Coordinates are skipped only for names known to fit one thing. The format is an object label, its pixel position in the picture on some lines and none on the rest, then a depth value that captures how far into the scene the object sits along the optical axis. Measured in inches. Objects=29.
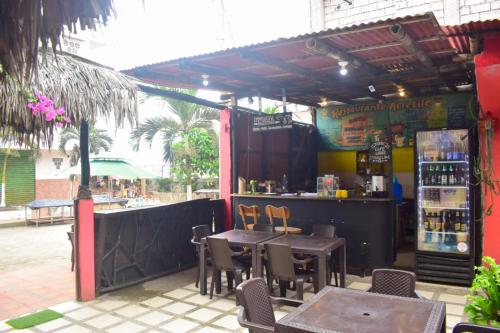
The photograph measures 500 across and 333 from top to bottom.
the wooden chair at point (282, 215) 262.0
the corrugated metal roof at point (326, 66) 189.6
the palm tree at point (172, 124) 543.5
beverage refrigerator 237.3
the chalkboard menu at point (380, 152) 277.9
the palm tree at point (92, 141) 705.6
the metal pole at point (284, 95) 309.5
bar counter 254.8
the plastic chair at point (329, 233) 230.1
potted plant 118.8
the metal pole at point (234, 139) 327.6
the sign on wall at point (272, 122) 283.7
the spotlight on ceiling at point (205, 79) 267.7
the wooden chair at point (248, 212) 272.8
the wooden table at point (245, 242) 208.5
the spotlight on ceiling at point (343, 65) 224.2
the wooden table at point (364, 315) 100.7
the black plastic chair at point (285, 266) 187.8
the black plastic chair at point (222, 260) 208.5
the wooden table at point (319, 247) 192.6
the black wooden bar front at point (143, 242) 229.0
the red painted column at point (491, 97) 166.6
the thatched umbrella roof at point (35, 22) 87.0
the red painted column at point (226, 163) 325.1
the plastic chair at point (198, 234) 237.6
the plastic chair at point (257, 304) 112.7
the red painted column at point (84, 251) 214.1
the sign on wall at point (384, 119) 350.9
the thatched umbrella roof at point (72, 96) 188.6
